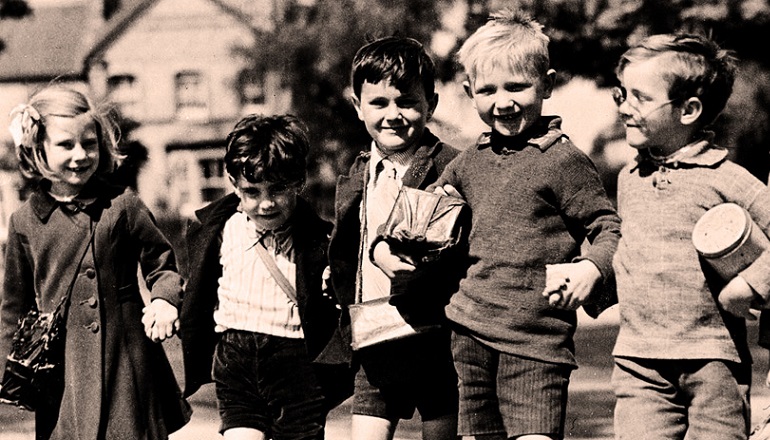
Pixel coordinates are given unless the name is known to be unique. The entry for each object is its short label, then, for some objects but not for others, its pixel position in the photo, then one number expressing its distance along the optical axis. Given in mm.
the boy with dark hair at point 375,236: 4480
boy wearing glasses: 3877
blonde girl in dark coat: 4980
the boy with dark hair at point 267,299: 4789
